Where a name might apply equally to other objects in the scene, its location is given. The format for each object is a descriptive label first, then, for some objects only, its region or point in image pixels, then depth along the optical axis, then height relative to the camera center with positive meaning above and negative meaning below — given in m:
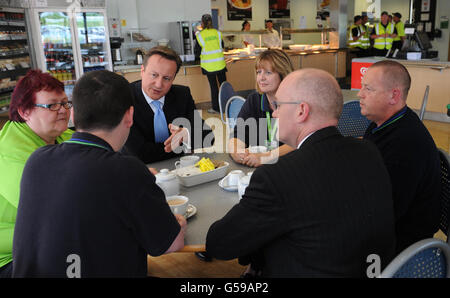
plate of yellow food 1.90 -0.60
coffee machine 6.98 +0.25
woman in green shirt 1.51 -0.32
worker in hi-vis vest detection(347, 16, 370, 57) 10.70 +0.10
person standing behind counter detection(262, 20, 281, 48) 9.36 +0.19
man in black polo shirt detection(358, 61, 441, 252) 1.59 -0.53
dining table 1.41 -0.66
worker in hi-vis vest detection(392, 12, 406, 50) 9.68 +0.20
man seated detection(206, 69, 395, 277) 1.08 -0.46
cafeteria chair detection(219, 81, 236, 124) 4.16 -0.47
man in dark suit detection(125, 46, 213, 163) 2.31 -0.41
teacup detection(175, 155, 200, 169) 2.14 -0.60
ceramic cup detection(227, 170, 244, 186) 1.83 -0.60
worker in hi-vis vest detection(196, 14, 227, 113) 7.16 -0.10
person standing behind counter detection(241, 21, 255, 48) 9.20 +0.20
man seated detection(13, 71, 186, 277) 1.09 -0.43
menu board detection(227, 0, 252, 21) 11.05 +1.08
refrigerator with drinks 6.21 +0.31
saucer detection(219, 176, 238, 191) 1.81 -0.63
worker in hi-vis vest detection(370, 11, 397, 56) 9.70 +0.12
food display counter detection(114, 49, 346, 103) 7.68 -0.45
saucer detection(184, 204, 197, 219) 1.55 -0.64
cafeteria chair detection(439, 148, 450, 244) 1.63 -0.64
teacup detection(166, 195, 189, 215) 1.51 -0.60
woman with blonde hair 2.57 -0.41
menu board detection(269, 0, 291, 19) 11.95 +1.13
